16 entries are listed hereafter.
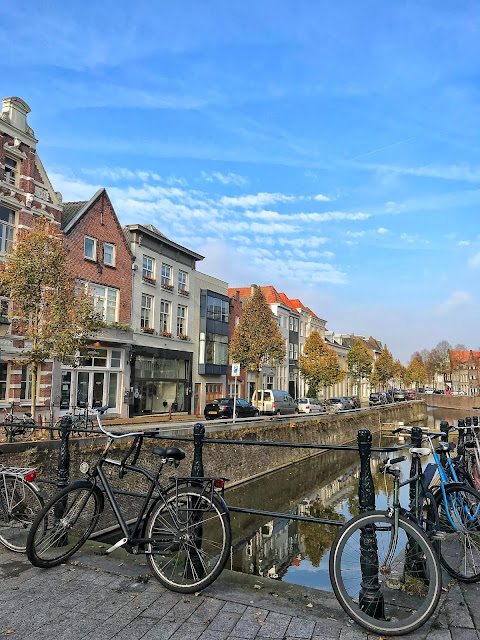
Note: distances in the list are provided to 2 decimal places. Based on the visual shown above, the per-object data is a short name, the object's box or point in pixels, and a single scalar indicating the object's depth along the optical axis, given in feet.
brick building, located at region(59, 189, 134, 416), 83.20
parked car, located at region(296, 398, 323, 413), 130.11
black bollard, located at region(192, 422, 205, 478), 14.12
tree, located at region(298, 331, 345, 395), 155.94
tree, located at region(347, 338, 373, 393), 206.90
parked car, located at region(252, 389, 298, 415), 104.73
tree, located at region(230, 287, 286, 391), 114.11
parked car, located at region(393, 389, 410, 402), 200.59
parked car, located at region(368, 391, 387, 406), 180.98
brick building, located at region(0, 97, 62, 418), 68.49
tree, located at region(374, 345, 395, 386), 227.81
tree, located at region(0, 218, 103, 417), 54.60
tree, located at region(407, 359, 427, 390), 278.46
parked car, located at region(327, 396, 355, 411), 132.07
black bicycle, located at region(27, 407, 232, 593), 12.62
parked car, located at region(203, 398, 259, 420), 90.79
